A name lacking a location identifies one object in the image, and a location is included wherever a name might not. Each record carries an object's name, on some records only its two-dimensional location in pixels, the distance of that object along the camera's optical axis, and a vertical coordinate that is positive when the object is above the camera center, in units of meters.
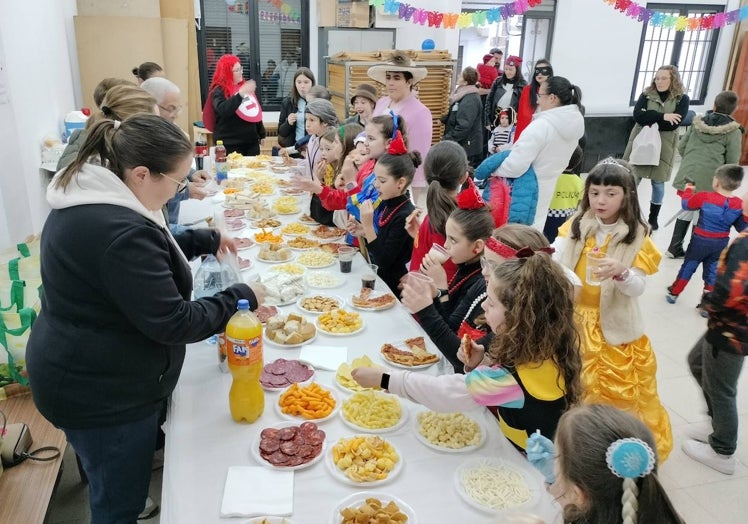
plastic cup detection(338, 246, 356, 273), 3.07 -0.99
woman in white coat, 4.22 -0.40
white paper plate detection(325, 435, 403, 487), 1.54 -1.08
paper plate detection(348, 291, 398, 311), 2.62 -1.05
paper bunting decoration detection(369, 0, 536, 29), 7.78 +0.85
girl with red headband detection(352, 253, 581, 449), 1.65 -0.81
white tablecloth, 1.47 -1.10
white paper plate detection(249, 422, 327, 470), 1.59 -1.08
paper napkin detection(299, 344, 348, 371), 2.15 -1.07
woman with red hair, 5.71 -0.38
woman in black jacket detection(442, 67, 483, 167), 7.26 -0.50
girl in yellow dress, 2.66 -1.06
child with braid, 1.04 -0.73
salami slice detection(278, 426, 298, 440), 1.71 -1.07
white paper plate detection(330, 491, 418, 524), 1.42 -1.08
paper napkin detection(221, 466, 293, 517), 1.45 -1.09
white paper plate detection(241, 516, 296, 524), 1.41 -1.09
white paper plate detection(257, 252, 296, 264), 3.19 -1.04
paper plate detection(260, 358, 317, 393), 1.97 -1.07
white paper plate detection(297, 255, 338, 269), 3.12 -1.04
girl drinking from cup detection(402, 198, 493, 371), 2.25 -0.79
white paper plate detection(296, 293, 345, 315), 2.57 -1.06
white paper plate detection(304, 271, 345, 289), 2.88 -1.05
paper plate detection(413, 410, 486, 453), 1.68 -1.07
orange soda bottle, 1.75 -0.88
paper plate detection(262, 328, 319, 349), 2.28 -1.07
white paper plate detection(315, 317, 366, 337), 2.38 -1.06
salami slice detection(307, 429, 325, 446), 1.70 -1.07
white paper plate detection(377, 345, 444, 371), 2.13 -1.06
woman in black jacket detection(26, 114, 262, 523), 1.52 -0.67
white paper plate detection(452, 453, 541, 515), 1.47 -1.07
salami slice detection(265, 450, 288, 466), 1.61 -1.08
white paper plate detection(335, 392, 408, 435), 1.76 -1.07
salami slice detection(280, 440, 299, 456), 1.65 -1.07
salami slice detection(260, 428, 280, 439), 1.72 -1.07
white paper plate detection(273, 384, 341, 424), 1.81 -1.08
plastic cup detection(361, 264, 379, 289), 2.82 -1.00
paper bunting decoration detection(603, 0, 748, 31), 7.96 +0.96
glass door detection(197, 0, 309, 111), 8.64 +0.46
